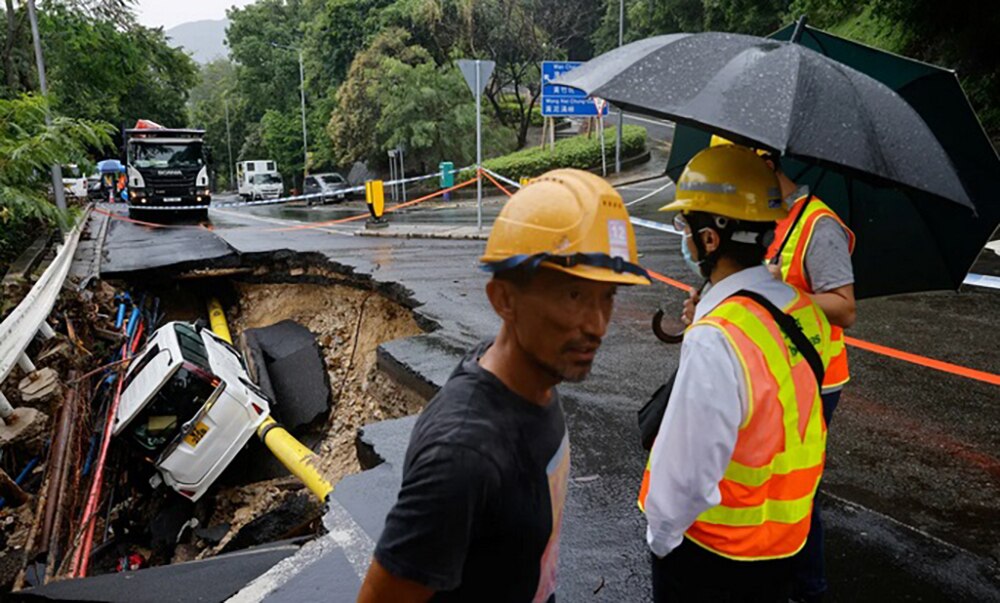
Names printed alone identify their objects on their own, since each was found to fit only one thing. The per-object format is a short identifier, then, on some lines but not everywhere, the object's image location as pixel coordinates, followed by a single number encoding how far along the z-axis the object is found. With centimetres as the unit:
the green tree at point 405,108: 2944
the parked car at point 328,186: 3093
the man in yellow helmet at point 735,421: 167
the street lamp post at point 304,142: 4103
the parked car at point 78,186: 2909
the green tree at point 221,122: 6062
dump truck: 1869
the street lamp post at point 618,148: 2639
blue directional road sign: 2033
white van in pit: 688
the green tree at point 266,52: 4981
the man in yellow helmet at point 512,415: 112
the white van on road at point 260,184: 3666
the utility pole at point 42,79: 1130
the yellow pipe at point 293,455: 616
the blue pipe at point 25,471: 480
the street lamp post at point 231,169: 5897
